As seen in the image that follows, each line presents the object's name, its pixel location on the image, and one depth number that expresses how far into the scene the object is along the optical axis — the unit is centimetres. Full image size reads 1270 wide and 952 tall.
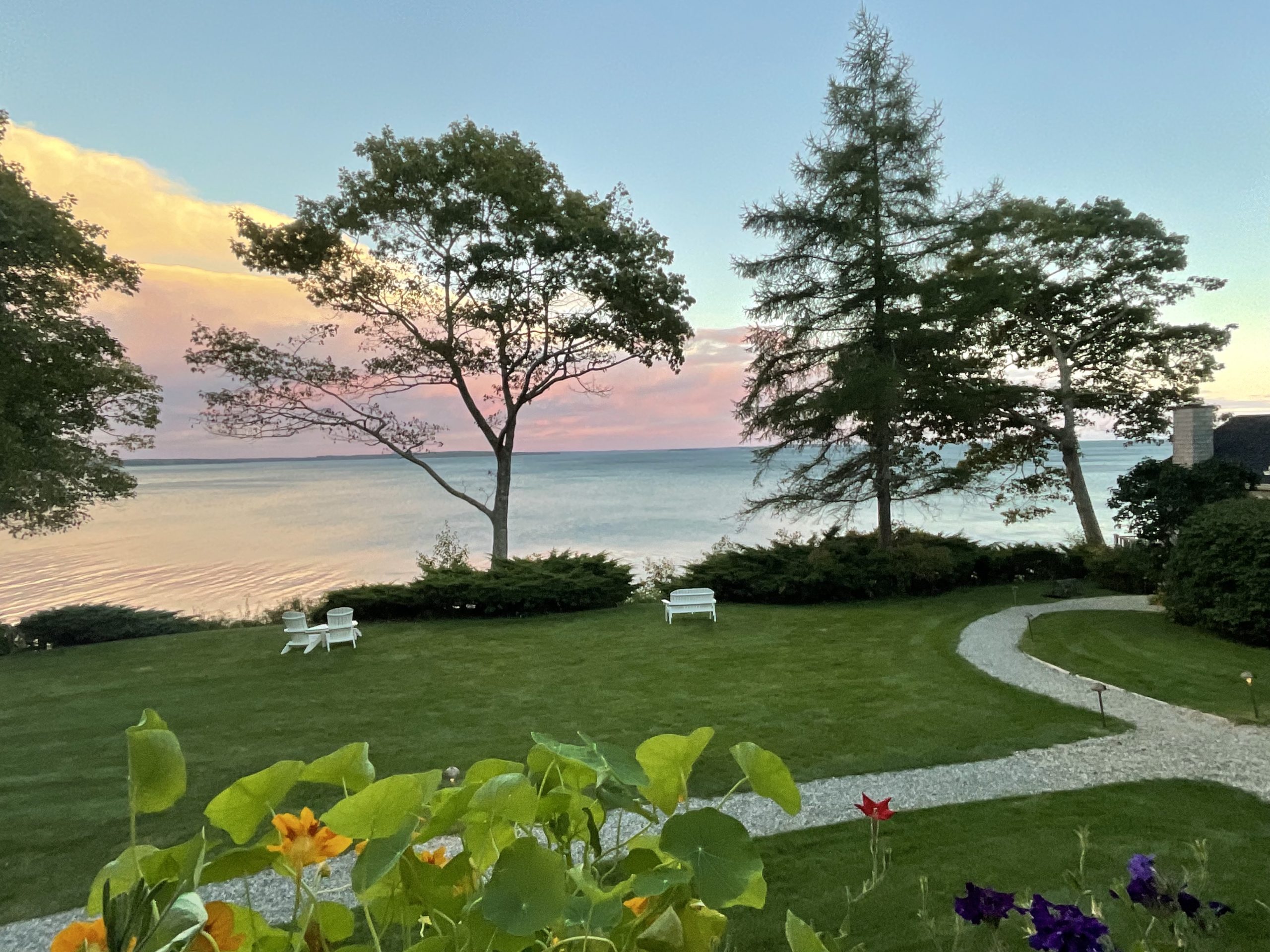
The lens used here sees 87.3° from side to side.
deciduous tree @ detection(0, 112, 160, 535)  1027
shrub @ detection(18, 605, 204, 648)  1069
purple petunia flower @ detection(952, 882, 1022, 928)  95
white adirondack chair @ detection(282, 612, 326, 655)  914
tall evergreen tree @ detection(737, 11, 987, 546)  1214
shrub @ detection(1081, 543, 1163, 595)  1063
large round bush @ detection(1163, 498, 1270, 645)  807
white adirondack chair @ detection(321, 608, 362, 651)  920
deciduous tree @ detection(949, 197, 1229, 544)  1589
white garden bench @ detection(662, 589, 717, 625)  1046
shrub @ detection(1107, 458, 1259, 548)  1006
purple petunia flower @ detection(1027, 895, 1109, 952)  76
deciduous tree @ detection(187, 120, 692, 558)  1225
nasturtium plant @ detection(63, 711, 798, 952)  49
